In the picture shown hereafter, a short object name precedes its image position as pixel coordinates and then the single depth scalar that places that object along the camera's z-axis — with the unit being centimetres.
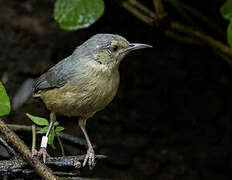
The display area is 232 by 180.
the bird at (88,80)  625
